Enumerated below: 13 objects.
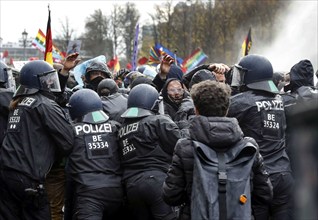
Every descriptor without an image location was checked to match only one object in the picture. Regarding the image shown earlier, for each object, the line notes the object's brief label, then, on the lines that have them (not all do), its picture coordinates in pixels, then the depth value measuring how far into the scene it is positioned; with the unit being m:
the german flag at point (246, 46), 11.88
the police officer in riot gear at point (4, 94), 6.37
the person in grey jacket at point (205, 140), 3.90
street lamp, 39.72
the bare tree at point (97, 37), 61.03
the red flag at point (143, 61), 21.40
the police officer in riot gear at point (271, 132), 5.52
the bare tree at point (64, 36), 63.91
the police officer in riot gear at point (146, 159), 5.55
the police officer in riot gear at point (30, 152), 5.54
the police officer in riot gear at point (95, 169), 5.61
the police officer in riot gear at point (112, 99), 6.88
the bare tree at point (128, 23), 60.81
